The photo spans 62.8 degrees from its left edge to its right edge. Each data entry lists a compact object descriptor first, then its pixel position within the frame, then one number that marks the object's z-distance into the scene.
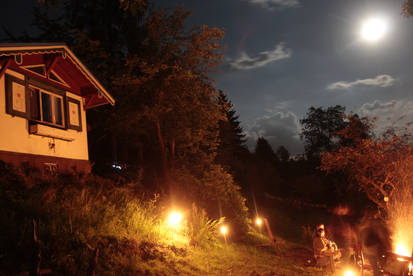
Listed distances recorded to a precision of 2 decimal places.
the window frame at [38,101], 11.70
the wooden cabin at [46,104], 11.51
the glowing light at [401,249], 10.87
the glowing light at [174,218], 11.45
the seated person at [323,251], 10.74
